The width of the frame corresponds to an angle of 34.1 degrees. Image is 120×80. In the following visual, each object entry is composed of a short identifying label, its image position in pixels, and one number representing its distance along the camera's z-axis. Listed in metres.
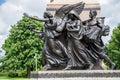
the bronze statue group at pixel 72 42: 7.19
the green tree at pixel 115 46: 24.10
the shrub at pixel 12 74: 24.88
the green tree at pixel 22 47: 23.04
